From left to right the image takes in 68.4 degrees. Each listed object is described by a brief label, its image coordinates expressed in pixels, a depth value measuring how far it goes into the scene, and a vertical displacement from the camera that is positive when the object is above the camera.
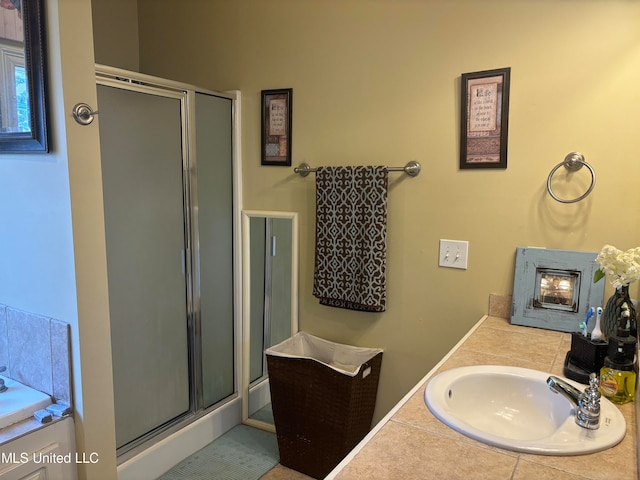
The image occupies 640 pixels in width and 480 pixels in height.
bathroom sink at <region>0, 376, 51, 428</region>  1.47 -0.71
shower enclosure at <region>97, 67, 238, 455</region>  1.98 -0.28
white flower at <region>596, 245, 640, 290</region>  1.29 -0.21
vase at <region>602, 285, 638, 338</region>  1.31 -0.35
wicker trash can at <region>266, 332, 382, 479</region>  2.04 -0.96
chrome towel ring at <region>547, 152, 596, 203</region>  1.71 +0.09
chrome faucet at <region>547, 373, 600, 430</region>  1.06 -0.48
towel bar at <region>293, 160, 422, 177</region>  2.04 +0.09
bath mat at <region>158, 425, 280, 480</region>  2.19 -1.32
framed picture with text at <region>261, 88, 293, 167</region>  2.35 +0.31
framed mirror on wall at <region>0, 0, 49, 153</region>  1.45 +0.35
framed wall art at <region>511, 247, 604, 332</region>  1.73 -0.37
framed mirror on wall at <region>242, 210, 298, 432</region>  2.47 -0.56
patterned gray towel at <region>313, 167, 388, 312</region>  2.08 -0.22
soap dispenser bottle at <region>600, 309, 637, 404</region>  1.22 -0.47
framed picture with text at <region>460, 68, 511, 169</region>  1.84 +0.28
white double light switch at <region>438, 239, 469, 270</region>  1.98 -0.27
